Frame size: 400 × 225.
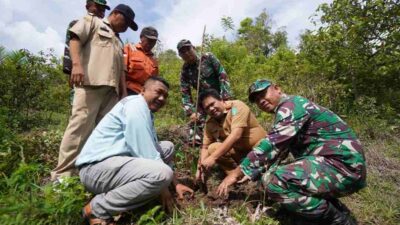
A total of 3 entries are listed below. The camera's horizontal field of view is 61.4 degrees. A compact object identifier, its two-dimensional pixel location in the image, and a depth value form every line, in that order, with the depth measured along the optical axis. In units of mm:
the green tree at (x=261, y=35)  24359
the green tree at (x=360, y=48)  6719
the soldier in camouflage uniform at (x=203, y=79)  4484
